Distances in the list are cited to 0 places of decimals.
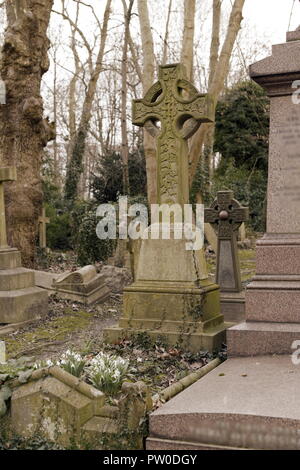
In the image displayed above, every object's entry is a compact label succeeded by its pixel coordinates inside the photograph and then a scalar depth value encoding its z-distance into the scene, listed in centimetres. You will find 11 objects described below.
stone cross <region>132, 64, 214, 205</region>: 695
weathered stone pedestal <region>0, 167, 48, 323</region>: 873
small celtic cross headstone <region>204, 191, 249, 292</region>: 911
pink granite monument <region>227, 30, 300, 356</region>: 570
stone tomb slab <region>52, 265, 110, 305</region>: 1063
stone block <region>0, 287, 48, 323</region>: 872
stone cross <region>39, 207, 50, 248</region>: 1805
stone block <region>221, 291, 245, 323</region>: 861
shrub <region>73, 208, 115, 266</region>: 1526
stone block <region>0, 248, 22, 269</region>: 893
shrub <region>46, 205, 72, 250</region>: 1942
